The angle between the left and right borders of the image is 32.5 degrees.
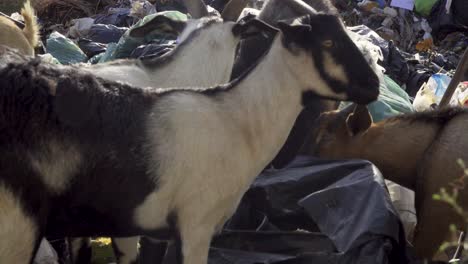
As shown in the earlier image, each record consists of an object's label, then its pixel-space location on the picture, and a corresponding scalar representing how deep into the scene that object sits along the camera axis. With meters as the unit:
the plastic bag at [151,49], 6.36
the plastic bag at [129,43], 6.74
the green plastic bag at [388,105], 6.22
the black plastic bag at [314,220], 3.99
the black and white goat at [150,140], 3.11
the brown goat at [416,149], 4.55
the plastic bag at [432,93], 6.61
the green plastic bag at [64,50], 7.50
